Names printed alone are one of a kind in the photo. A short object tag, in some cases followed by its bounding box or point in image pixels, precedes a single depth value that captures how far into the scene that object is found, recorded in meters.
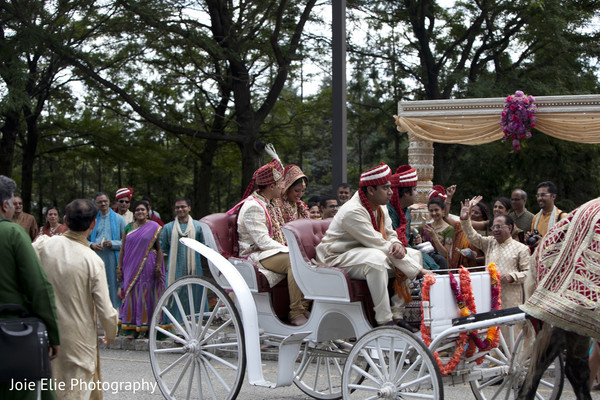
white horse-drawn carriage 5.27
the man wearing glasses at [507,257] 7.42
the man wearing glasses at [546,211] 8.47
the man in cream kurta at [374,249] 5.63
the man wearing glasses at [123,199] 11.09
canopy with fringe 10.90
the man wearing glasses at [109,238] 10.99
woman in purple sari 10.22
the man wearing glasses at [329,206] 9.88
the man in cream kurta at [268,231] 6.57
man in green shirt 4.28
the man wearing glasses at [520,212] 9.02
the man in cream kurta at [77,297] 4.91
